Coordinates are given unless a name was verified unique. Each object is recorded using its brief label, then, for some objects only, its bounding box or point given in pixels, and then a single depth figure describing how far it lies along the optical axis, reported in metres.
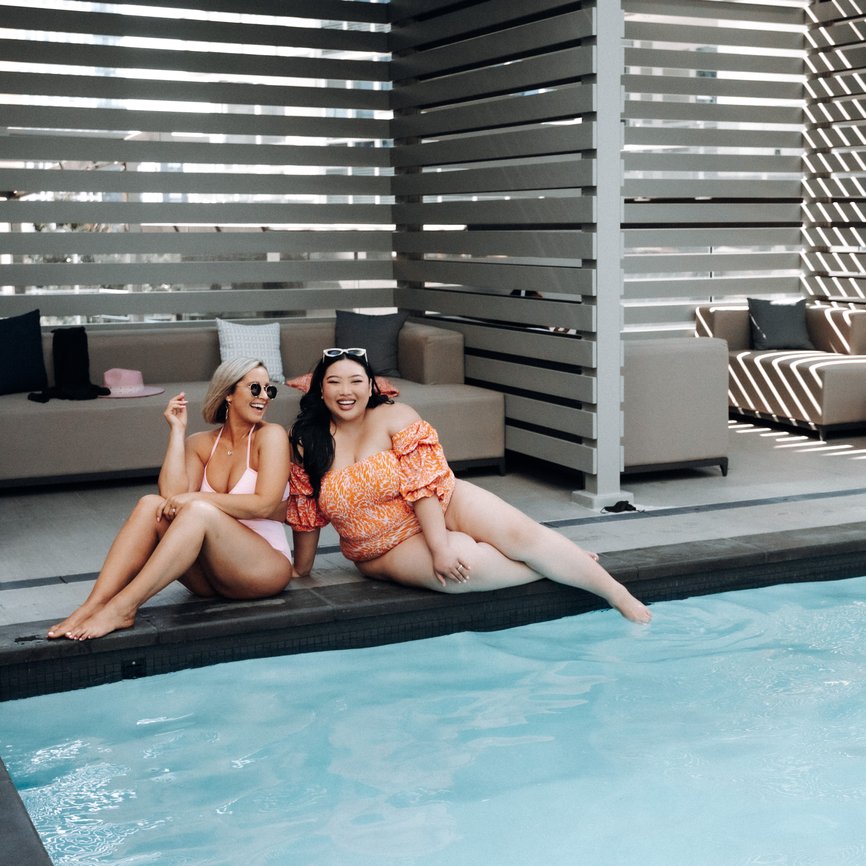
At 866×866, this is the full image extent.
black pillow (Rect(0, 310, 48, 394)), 6.82
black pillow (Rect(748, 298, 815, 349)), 8.61
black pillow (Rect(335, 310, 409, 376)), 7.52
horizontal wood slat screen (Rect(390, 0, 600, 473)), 5.97
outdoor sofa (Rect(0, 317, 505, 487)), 6.46
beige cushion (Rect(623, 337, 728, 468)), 6.44
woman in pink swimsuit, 3.85
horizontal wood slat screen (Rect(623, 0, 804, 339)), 8.80
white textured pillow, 7.42
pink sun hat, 6.82
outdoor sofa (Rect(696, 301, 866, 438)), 7.72
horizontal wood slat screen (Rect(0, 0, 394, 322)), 7.34
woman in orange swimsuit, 4.09
